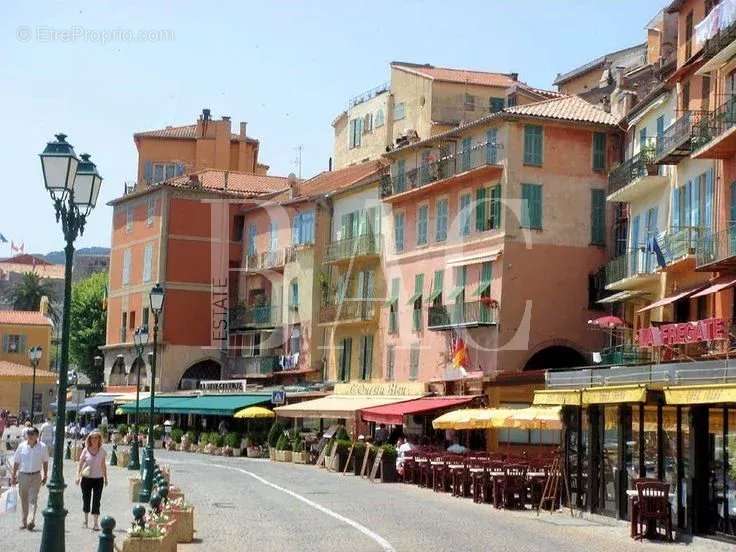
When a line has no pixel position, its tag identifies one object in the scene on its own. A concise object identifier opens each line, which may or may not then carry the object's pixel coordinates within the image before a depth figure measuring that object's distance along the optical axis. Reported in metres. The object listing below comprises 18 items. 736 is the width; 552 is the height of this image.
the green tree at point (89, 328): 92.38
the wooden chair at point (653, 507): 22.56
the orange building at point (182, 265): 74.31
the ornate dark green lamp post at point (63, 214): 13.64
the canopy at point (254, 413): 57.22
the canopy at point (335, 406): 48.50
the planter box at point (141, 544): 15.67
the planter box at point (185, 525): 20.02
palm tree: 129.50
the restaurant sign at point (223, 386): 65.12
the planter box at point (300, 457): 52.66
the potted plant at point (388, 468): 40.78
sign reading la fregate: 28.08
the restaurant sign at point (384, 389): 50.47
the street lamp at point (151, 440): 26.61
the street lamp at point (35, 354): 58.06
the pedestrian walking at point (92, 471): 21.27
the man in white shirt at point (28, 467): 21.00
